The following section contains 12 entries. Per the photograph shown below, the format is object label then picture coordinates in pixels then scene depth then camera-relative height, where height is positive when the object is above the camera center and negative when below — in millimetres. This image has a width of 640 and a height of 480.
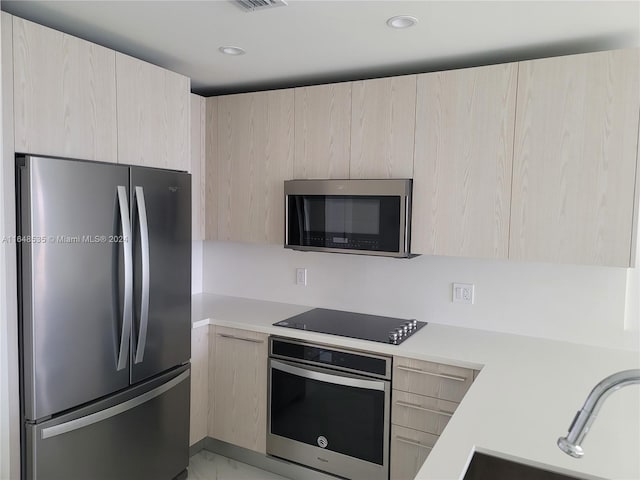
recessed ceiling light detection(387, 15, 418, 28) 1853 +799
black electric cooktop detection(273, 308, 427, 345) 2389 -614
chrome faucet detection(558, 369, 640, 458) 833 -342
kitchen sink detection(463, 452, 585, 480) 1275 -713
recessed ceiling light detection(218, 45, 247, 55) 2256 +808
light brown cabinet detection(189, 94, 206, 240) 2980 +319
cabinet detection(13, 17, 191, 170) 1768 +478
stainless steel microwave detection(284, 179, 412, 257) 2404 -1
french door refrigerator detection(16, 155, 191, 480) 1772 -456
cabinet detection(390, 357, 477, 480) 2137 -890
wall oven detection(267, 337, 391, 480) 2301 -1013
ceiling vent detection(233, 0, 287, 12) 1722 +791
